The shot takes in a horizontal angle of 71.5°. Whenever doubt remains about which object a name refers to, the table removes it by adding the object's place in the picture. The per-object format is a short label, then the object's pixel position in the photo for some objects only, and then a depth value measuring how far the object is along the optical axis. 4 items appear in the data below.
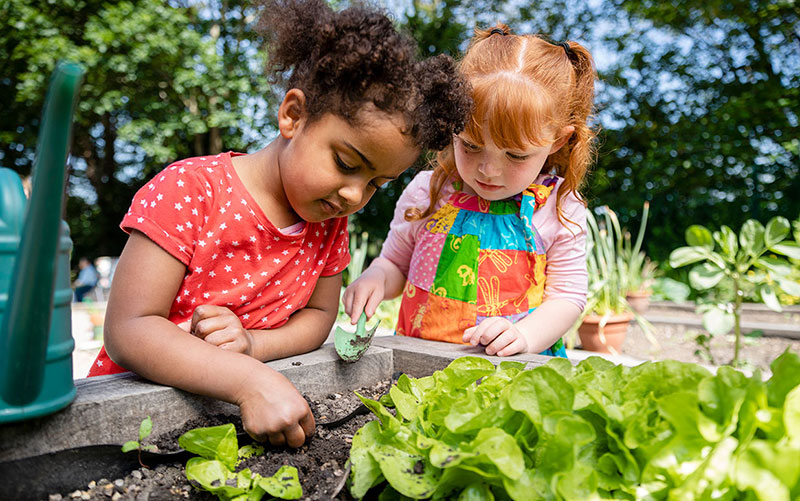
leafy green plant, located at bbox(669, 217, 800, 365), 2.37
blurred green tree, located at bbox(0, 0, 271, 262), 10.07
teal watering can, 0.57
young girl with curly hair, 1.02
